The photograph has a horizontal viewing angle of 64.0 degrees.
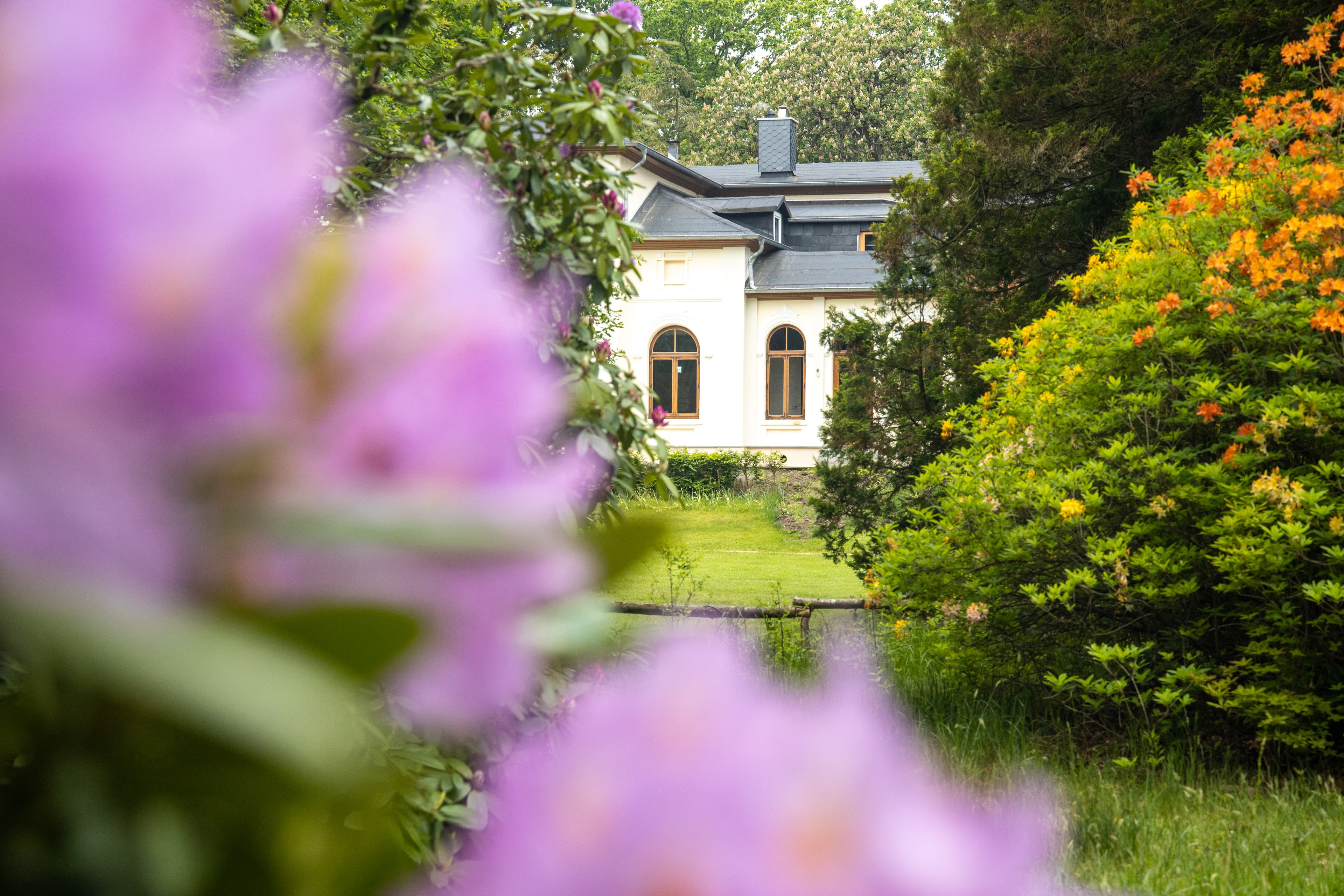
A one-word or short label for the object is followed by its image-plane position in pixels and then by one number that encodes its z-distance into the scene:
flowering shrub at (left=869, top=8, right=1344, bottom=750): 4.57
